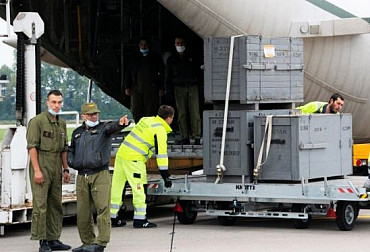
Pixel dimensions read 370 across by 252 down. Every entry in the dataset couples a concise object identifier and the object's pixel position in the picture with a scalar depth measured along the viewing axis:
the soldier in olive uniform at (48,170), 11.95
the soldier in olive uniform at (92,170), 11.61
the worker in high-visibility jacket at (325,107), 14.52
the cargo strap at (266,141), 13.69
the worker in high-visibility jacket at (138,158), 14.02
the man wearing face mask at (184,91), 16.72
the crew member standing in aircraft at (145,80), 17.67
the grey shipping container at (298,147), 13.63
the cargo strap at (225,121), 14.01
